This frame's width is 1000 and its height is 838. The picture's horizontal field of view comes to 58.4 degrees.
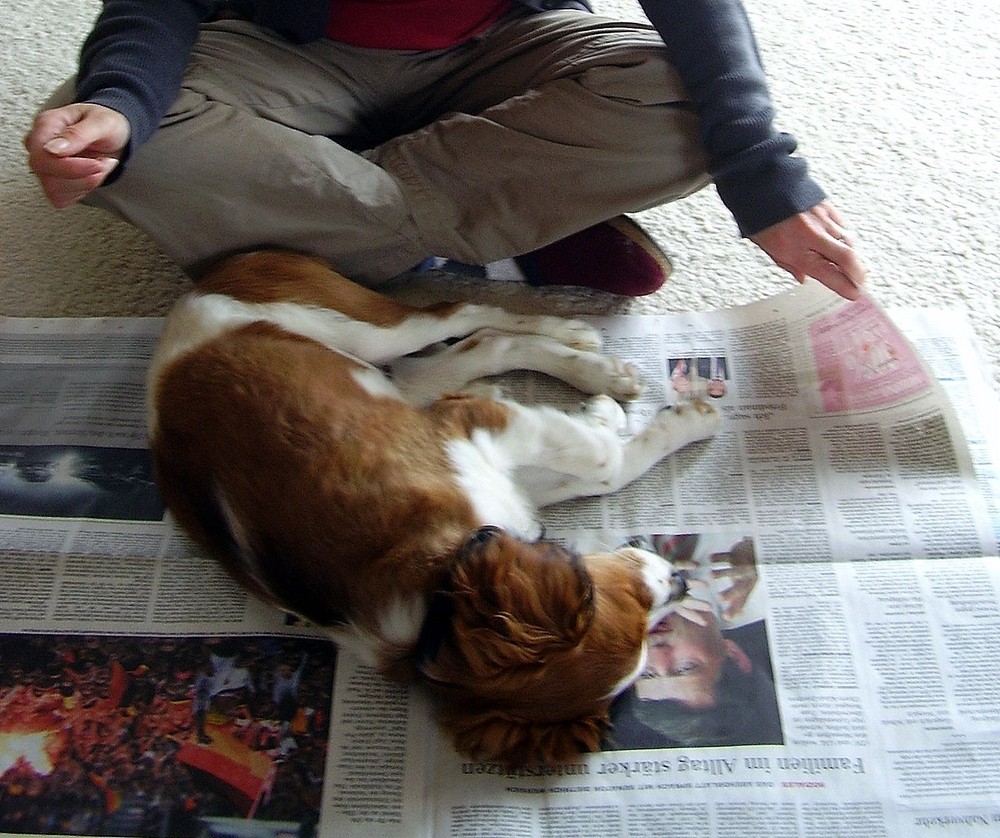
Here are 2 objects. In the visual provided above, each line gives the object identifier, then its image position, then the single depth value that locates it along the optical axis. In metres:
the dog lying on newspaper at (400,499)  0.94
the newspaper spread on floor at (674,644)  1.00
